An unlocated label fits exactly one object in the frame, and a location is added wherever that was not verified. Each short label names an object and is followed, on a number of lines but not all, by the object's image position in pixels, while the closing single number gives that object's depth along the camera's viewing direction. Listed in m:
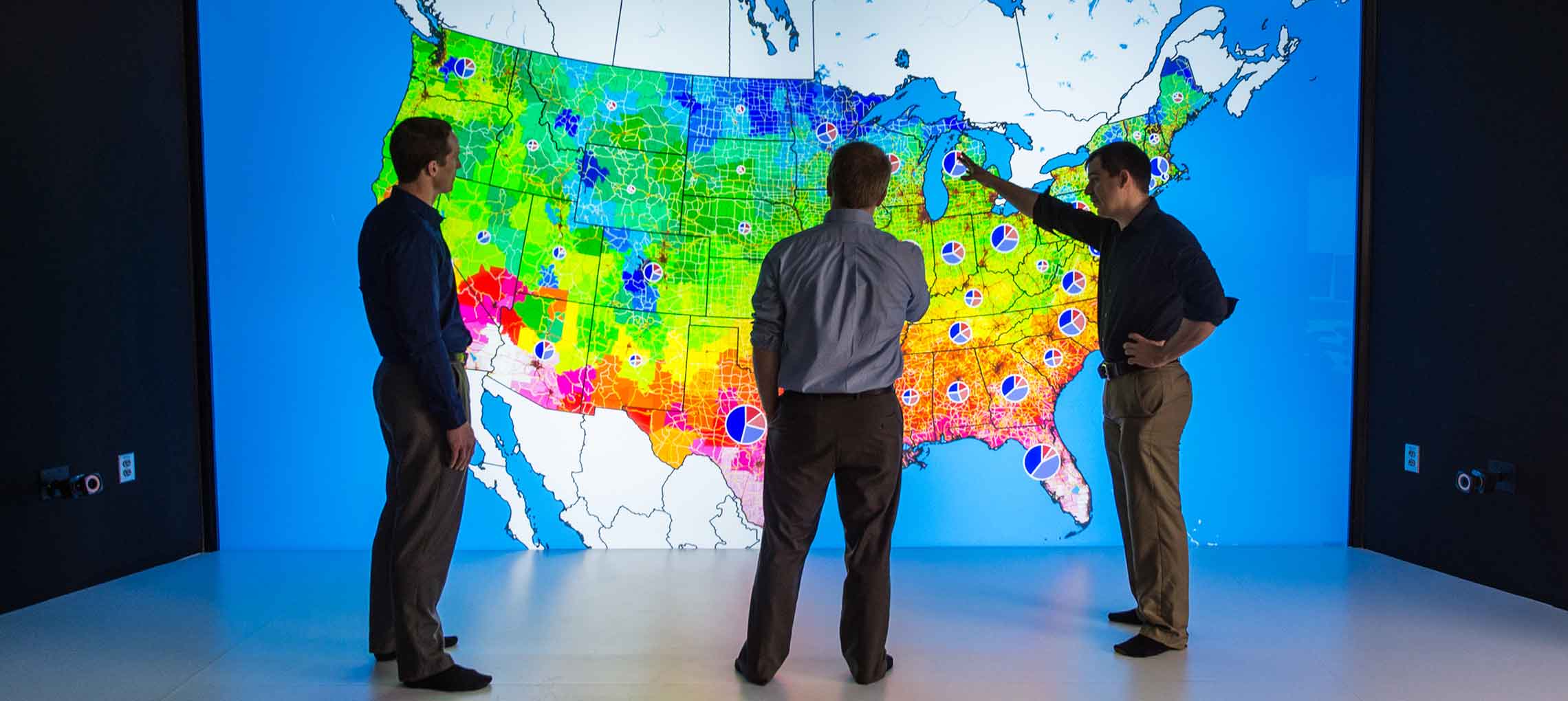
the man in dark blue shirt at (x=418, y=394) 2.23
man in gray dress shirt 2.34
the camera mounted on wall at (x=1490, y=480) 3.26
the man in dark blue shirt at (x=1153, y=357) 2.63
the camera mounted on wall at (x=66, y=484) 3.08
